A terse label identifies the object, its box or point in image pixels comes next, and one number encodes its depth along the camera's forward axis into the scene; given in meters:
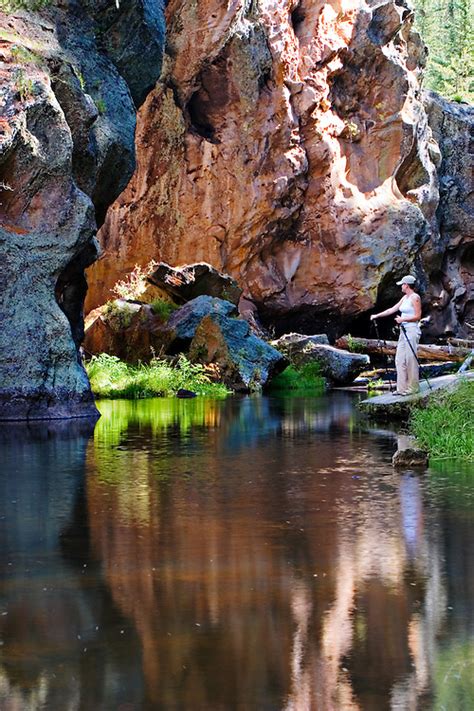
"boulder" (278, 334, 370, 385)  31.84
